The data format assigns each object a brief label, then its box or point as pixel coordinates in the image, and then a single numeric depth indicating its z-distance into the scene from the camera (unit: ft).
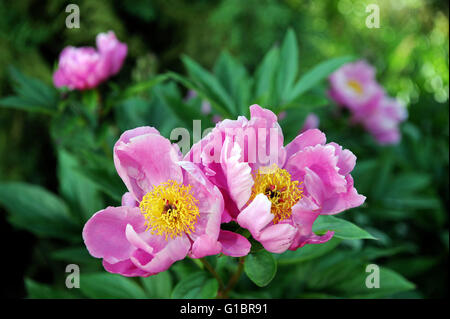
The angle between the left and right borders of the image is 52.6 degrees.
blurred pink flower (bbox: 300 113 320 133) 4.08
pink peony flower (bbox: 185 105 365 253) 1.63
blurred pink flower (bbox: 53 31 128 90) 3.05
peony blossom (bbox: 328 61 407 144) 4.53
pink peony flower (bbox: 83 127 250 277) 1.71
